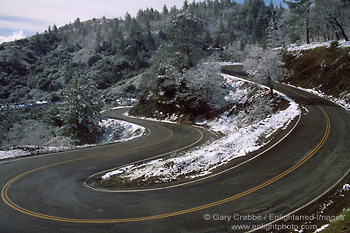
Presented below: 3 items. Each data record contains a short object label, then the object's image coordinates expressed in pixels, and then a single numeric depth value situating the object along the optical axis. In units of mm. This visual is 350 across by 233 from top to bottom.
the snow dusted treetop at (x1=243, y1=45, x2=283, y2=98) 30953
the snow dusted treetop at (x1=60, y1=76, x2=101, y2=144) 37500
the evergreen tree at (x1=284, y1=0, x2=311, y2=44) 46219
